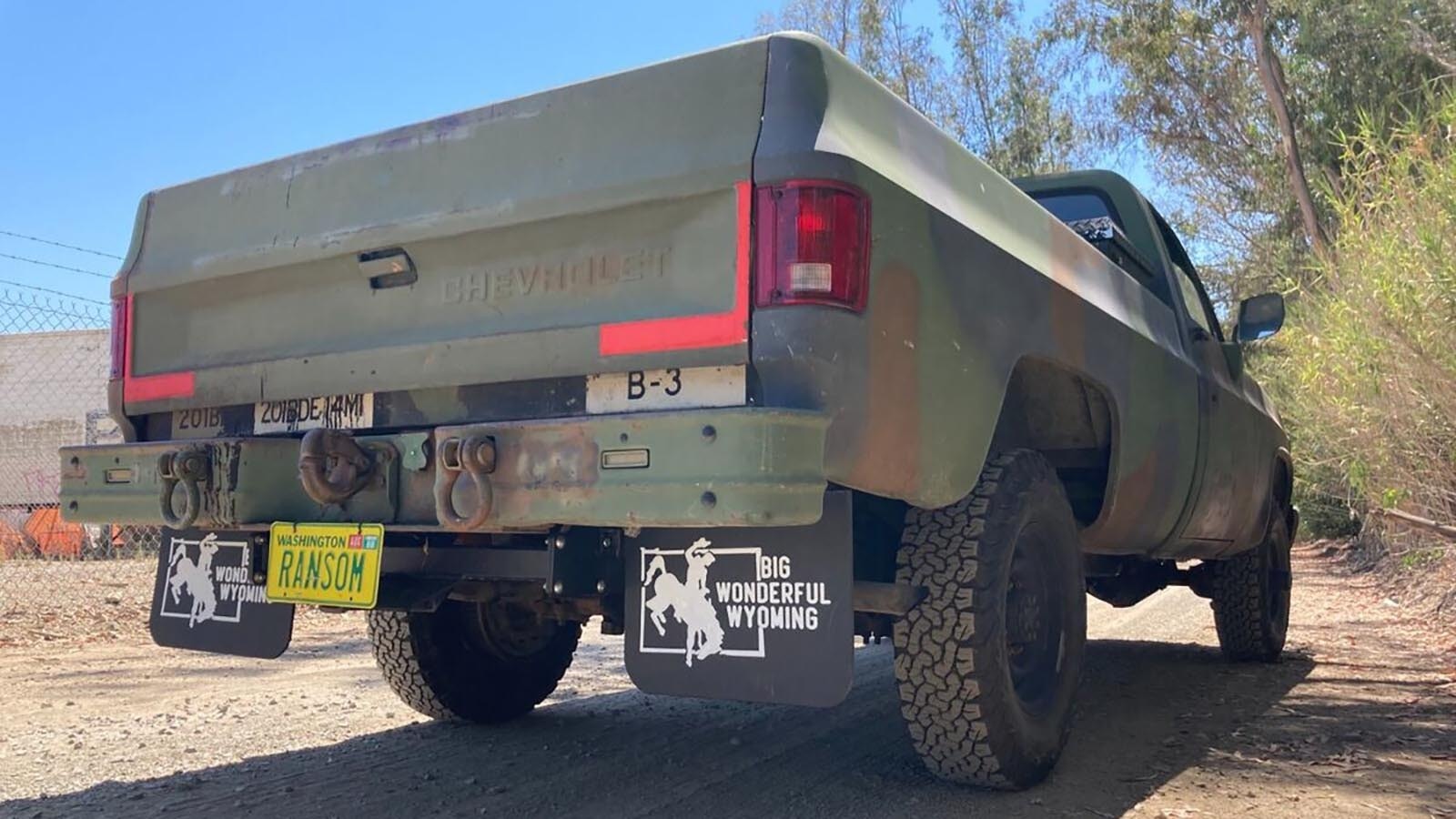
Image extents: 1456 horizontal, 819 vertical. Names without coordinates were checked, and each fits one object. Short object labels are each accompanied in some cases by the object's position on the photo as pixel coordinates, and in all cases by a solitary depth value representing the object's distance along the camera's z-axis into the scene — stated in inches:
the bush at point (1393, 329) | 230.2
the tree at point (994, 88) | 816.3
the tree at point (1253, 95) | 519.5
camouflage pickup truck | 96.7
